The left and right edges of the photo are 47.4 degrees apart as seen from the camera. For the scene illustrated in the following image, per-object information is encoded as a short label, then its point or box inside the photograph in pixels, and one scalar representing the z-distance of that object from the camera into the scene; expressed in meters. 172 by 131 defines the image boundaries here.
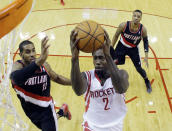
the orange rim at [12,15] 1.59
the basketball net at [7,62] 2.08
